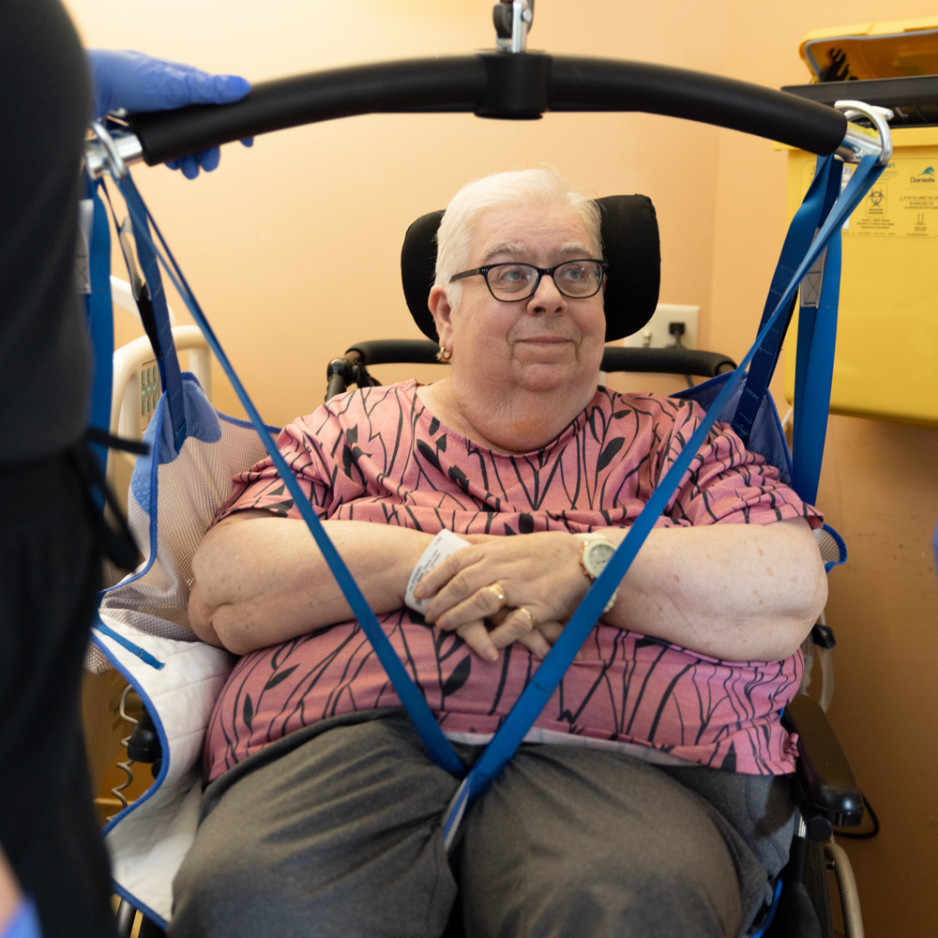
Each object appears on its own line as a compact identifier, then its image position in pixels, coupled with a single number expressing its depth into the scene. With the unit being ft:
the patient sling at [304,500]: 3.21
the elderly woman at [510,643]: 2.98
